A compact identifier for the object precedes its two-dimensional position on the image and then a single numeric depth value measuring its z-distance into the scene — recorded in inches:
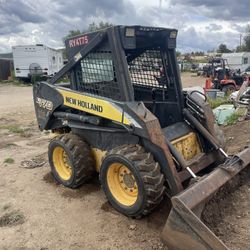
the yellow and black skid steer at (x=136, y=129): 106.8
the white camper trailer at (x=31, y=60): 686.6
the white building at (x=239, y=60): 895.8
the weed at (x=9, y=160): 185.0
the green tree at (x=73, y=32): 1342.7
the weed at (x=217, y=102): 319.1
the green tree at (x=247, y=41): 1639.6
